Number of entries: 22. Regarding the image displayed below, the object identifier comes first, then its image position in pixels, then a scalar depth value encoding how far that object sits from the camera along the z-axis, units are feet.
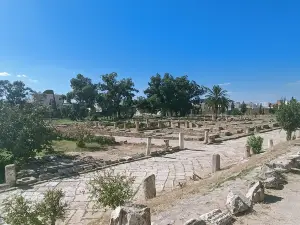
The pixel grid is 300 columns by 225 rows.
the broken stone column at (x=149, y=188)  22.55
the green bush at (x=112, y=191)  16.77
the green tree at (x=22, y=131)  36.68
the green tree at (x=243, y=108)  190.65
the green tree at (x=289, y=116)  48.96
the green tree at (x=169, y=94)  156.88
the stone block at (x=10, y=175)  28.79
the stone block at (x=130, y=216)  11.66
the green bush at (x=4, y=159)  35.11
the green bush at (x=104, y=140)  58.44
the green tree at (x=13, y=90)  139.33
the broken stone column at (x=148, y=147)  44.63
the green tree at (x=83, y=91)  148.70
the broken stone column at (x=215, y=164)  32.38
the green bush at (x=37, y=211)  14.95
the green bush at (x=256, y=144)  41.64
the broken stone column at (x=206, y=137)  58.24
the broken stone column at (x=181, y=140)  51.09
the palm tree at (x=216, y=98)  133.58
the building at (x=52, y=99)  185.38
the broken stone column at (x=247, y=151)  40.69
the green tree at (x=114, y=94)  148.23
